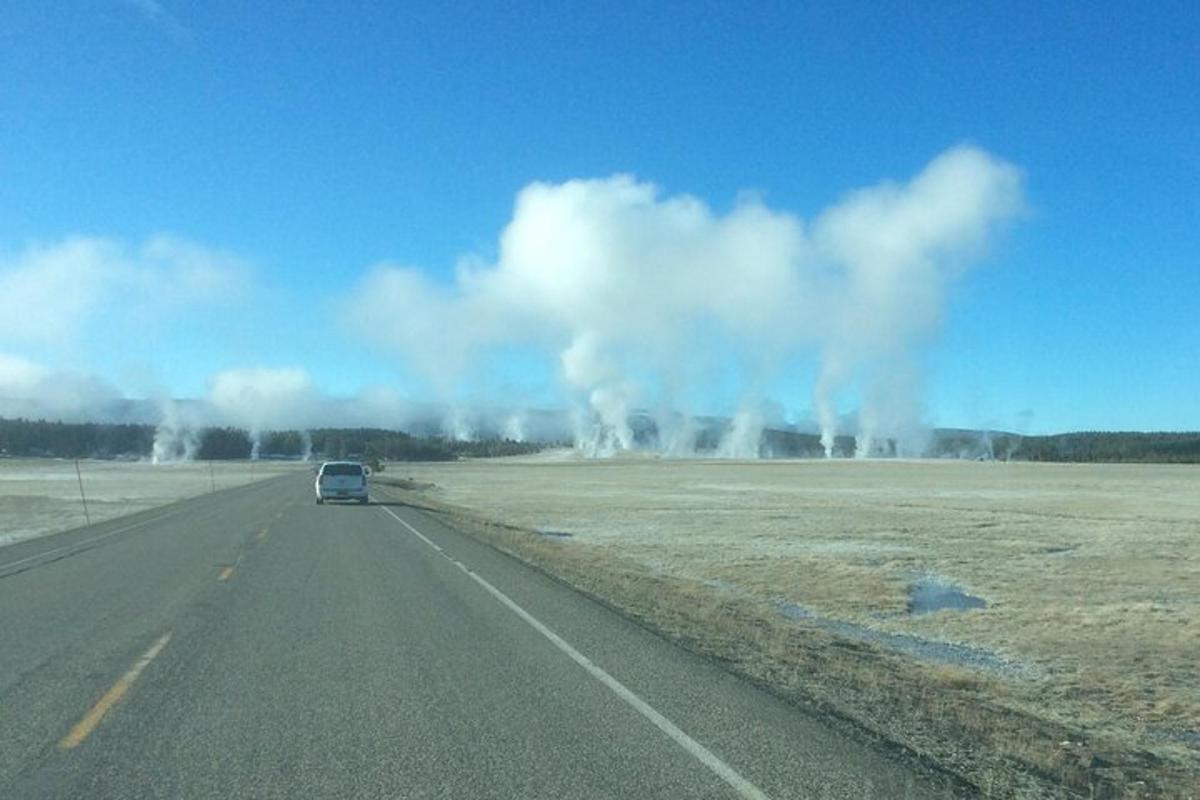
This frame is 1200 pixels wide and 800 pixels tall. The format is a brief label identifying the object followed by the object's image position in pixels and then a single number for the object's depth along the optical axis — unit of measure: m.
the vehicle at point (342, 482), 47.66
